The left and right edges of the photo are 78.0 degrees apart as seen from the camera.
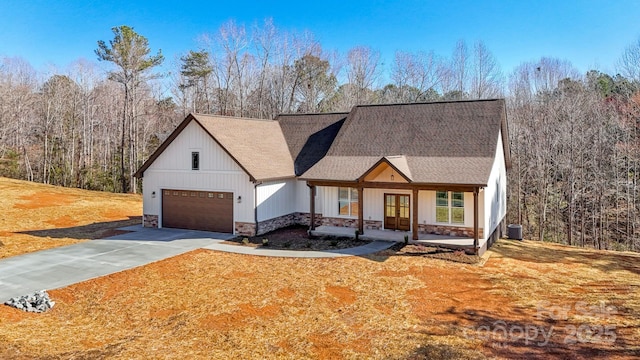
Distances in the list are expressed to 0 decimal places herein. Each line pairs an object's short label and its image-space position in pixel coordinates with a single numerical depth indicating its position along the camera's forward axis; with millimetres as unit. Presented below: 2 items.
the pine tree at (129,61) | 35969
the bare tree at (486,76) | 37875
